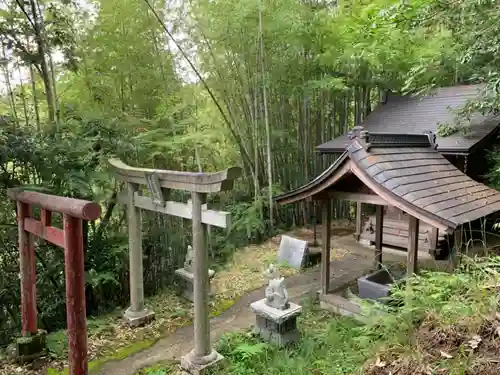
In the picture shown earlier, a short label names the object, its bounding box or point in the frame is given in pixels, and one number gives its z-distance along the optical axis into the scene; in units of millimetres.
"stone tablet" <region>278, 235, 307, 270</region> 7164
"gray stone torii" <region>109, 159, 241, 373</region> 3287
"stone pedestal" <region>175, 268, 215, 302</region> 5399
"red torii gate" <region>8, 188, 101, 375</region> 2592
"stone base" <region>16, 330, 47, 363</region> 3832
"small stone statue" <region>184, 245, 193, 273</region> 5508
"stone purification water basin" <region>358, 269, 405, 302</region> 4504
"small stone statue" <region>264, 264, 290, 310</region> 4121
